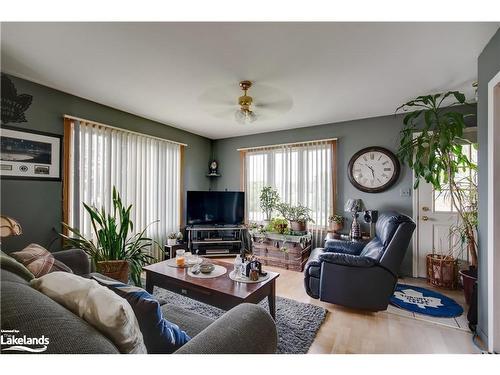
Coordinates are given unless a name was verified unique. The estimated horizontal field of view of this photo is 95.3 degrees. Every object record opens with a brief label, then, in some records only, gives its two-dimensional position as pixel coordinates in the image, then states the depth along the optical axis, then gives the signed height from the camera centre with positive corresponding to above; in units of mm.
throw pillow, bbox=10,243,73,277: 1228 -411
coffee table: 1578 -742
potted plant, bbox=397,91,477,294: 2146 +244
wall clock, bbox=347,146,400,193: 3180 +280
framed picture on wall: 2135 +330
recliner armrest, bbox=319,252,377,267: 2041 -651
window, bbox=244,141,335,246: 3625 +197
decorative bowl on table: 1925 -681
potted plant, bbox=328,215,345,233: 3400 -514
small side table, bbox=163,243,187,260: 3383 -924
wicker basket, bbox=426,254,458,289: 2648 -977
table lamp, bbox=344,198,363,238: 3082 -297
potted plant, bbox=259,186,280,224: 3932 -202
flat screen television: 3945 -331
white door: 2848 -458
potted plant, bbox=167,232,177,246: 3398 -777
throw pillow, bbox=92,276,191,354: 853 -503
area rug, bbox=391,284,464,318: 2123 -1152
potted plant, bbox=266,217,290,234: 3516 -586
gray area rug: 1647 -1130
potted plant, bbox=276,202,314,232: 3537 -429
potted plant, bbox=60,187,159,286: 2234 -644
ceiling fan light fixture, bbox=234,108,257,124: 2145 +689
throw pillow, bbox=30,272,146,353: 709 -387
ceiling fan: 2170 +970
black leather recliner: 2012 -757
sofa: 659 -445
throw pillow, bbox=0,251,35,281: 912 -327
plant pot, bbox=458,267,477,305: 2053 -842
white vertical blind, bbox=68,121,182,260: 2646 +166
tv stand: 3768 -876
